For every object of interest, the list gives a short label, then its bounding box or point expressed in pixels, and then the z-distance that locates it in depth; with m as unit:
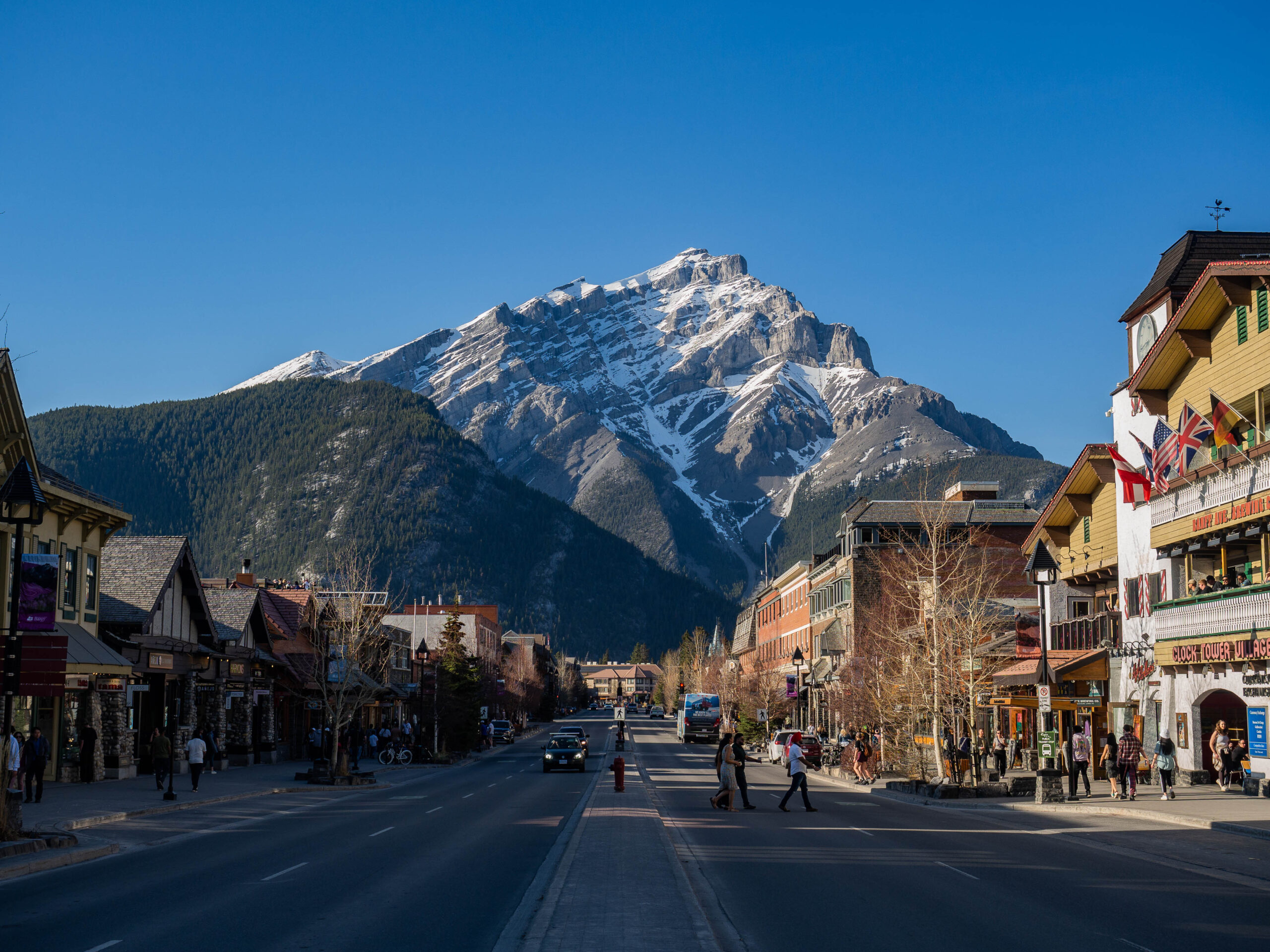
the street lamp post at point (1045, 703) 30.17
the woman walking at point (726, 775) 27.11
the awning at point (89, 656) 33.03
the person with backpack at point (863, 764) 41.59
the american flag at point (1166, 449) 33.25
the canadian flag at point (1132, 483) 36.94
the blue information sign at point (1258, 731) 30.81
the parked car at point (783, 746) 53.09
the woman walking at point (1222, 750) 32.47
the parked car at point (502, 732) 88.19
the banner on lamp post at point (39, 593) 21.89
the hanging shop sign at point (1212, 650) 29.86
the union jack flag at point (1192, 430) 31.98
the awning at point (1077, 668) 38.66
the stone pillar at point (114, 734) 39.62
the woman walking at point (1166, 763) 30.33
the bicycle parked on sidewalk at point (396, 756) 57.09
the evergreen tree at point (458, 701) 64.06
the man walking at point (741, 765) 27.16
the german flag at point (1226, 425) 31.53
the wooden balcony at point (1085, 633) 40.62
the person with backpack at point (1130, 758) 30.08
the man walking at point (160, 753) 33.34
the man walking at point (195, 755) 33.81
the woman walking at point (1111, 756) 30.95
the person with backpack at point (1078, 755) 31.61
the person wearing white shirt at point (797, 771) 27.05
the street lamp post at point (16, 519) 19.34
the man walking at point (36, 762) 28.36
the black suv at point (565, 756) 49.88
